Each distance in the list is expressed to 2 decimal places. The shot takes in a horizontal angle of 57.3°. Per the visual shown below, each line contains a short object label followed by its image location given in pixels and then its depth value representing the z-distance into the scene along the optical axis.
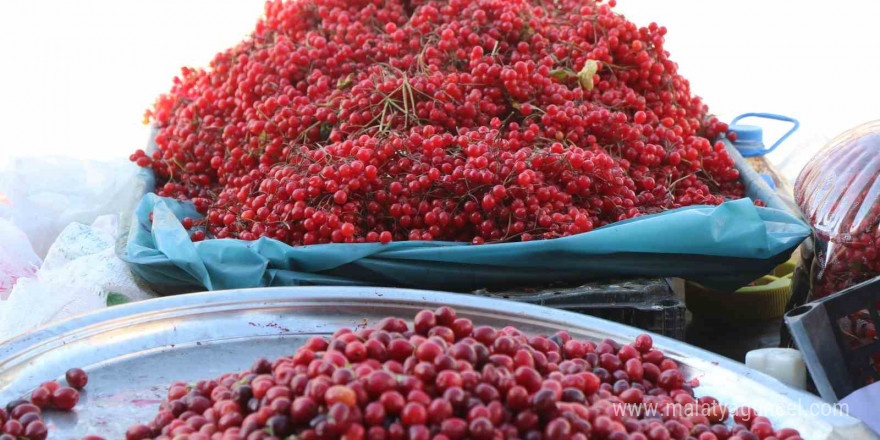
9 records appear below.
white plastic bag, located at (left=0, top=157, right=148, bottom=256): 2.04
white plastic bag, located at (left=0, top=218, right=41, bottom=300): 1.77
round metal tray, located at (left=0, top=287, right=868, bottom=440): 0.96
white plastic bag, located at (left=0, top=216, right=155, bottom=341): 1.46
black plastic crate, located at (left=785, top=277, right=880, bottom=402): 1.13
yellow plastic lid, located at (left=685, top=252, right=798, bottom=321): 1.96
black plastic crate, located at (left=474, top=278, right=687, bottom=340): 1.48
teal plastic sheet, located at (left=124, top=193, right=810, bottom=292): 1.50
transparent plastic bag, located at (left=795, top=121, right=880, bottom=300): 1.40
